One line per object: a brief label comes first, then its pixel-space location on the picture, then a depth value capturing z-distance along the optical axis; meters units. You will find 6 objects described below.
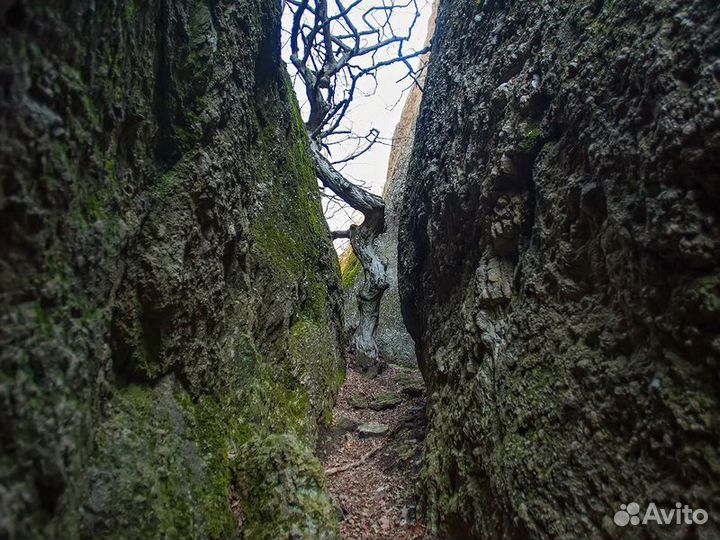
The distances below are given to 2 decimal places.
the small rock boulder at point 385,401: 6.83
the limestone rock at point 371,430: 5.72
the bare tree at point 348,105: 9.31
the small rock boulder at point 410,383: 7.34
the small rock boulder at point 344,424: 5.86
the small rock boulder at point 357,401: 6.77
